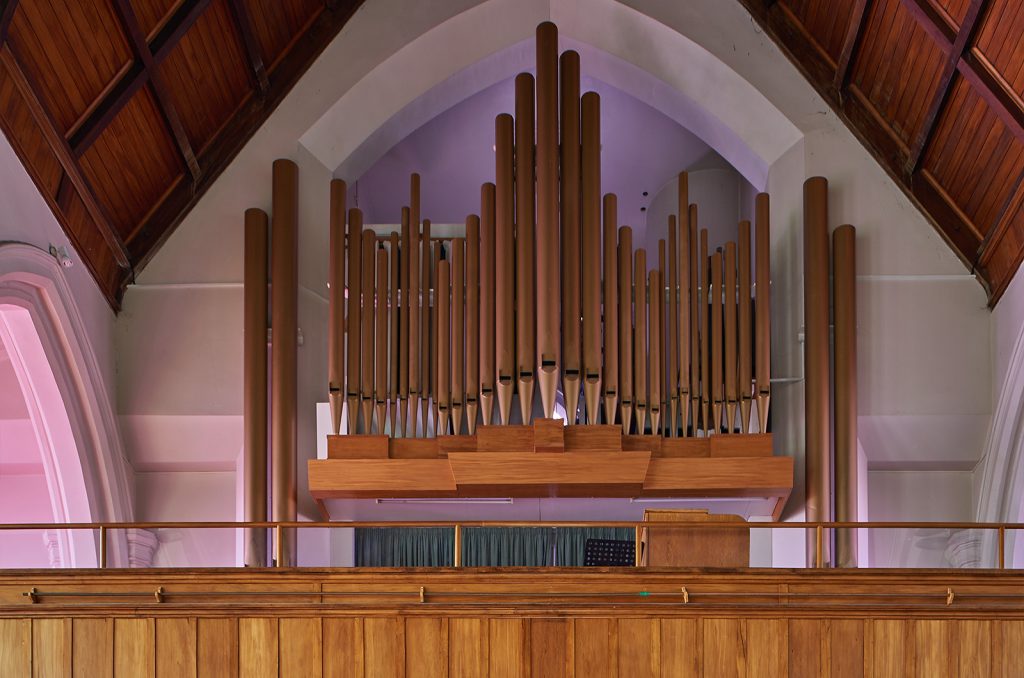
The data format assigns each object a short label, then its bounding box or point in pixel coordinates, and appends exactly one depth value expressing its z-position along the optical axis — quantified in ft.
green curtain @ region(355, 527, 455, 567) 39.22
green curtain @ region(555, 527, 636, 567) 39.47
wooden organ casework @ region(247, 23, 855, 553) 22.70
